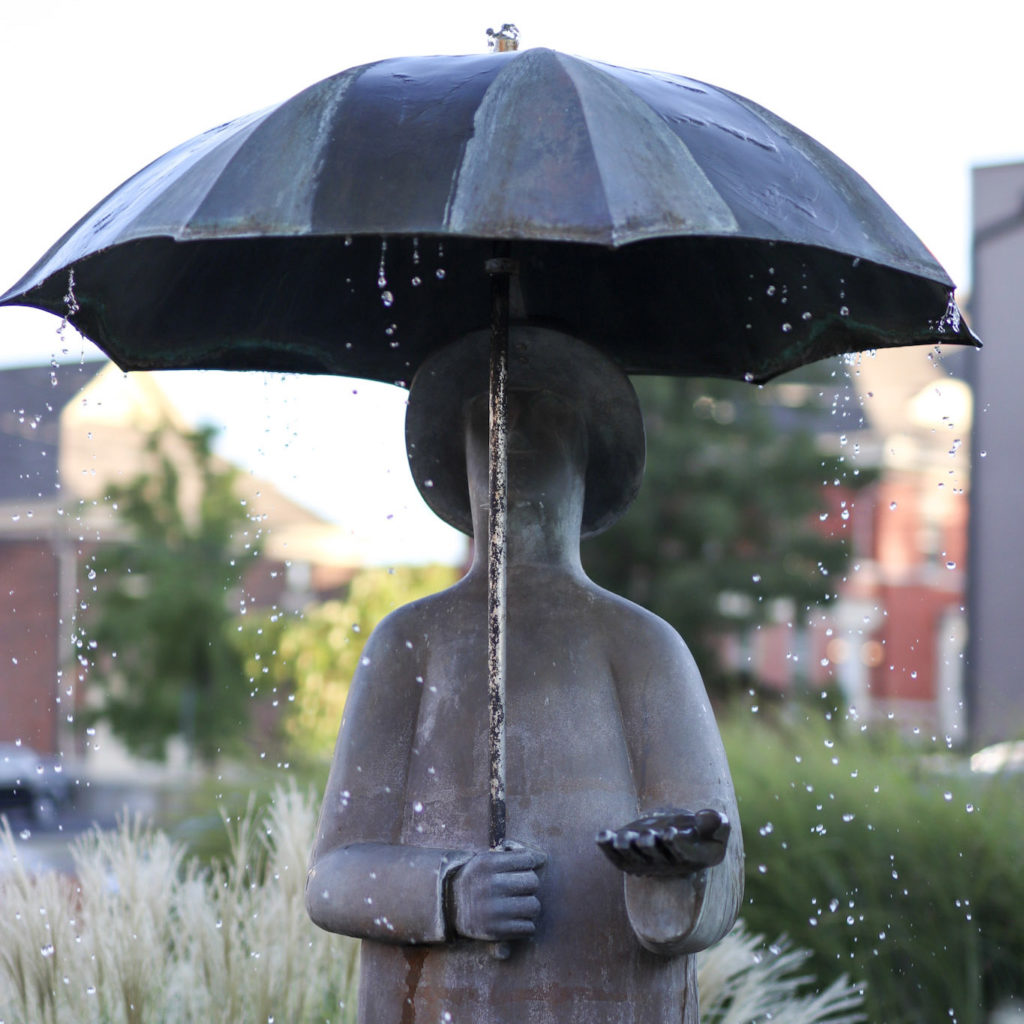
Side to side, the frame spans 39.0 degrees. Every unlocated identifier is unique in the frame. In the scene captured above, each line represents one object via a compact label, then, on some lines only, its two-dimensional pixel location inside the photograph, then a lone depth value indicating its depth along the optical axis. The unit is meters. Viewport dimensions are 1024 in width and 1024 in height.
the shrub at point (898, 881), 5.55
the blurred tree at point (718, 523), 16.84
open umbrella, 2.25
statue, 2.55
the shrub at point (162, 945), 3.96
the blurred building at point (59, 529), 23.48
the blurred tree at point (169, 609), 20.78
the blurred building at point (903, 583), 34.41
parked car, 23.88
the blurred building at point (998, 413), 16.27
